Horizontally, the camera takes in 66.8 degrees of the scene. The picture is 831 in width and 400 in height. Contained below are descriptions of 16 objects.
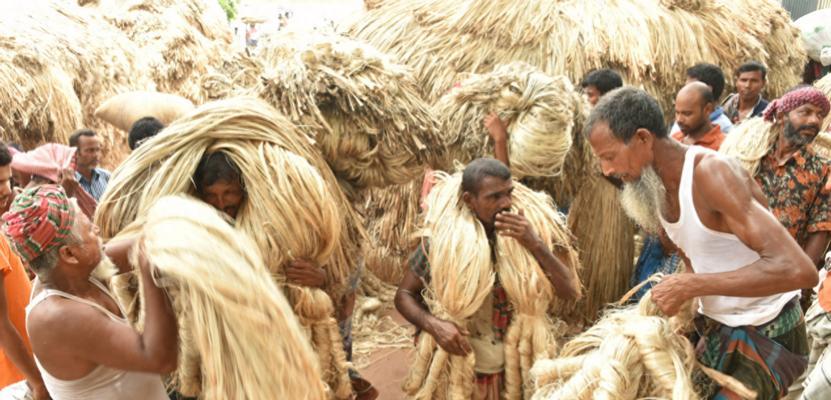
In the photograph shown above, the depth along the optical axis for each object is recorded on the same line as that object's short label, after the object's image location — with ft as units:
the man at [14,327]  8.56
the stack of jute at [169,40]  28.94
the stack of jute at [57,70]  18.72
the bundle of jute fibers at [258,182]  6.84
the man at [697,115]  13.28
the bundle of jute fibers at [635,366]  7.60
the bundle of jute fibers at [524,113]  11.41
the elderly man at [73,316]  5.58
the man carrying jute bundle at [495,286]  9.00
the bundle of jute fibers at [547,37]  16.40
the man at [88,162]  14.02
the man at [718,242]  6.77
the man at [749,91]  16.94
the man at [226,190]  6.89
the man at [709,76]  16.34
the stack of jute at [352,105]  7.94
